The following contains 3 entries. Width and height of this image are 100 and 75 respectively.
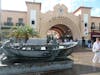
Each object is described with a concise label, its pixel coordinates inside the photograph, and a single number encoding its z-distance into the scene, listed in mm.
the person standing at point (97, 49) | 4511
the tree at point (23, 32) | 12273
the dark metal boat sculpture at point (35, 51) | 4124
